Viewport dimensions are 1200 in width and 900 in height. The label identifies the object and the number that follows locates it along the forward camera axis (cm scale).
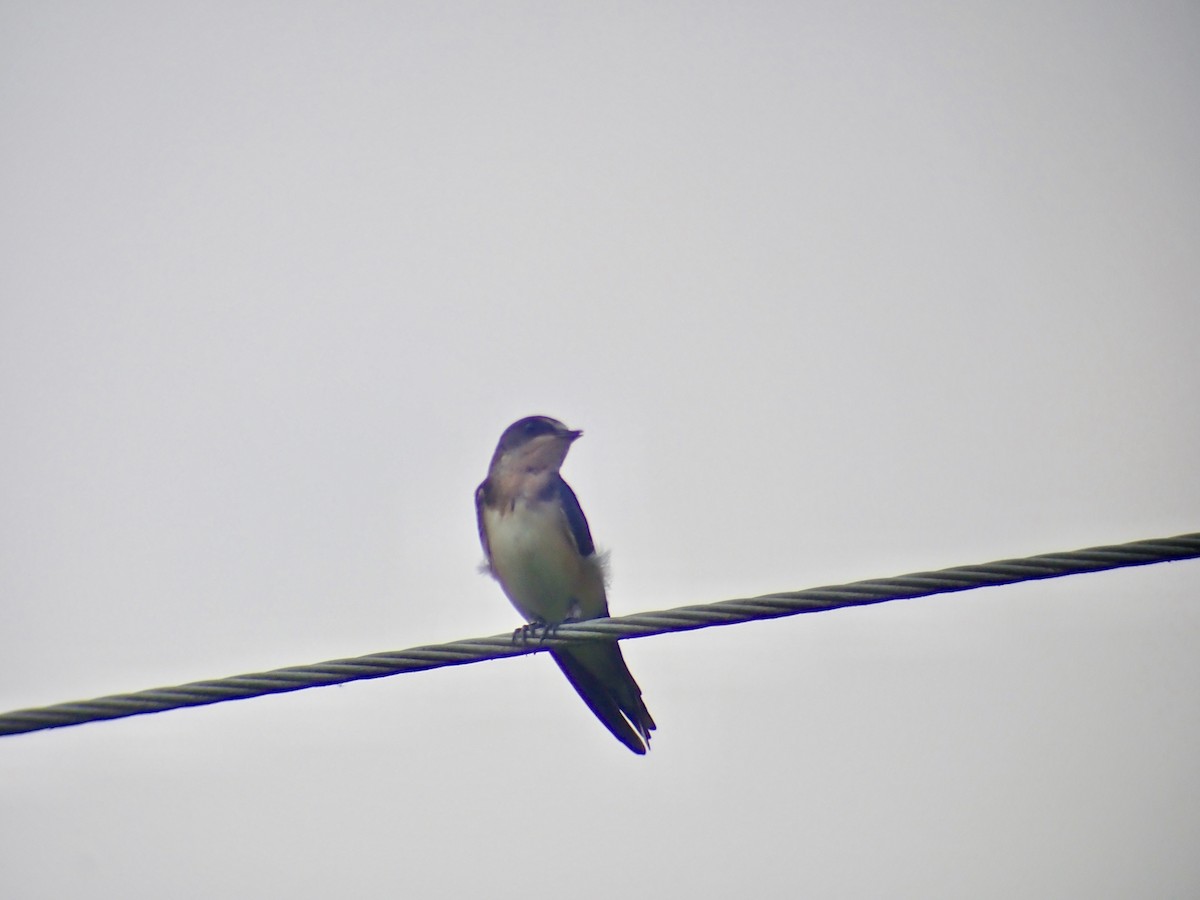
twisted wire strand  698
